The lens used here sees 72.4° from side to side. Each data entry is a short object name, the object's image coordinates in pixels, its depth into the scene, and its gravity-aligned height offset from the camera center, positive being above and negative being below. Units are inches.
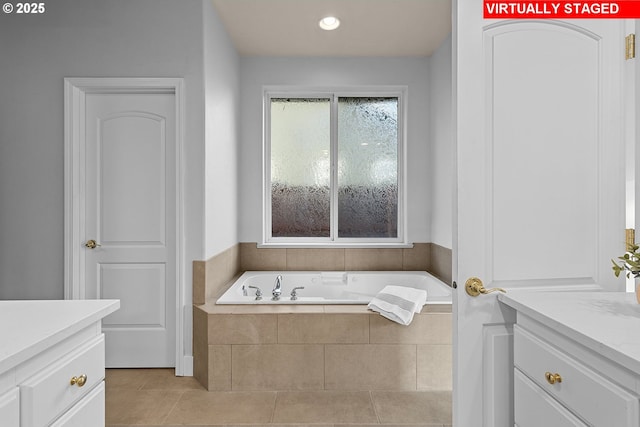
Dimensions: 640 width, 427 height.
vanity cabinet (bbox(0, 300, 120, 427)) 36.6 -14.5
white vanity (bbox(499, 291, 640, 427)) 37.2 -14.7
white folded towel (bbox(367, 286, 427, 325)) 103.0 -22.5
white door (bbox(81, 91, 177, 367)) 117.3 -3.7
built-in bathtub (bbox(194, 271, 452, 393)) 104.6 -33.6
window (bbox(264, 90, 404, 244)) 164.1 +16.2
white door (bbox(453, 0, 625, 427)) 58.9 +5.6
